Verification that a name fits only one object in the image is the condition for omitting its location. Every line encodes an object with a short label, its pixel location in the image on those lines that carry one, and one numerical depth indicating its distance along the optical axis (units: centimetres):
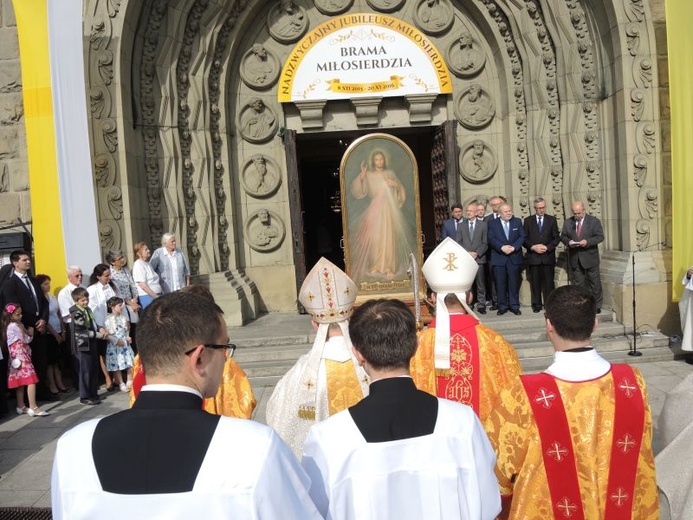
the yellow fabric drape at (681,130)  788
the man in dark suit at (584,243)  863
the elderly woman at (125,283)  796
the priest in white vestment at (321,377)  360
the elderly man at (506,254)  904
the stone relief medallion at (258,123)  1034
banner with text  1020
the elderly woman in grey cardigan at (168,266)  847
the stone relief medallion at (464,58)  1032
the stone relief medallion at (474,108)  1038
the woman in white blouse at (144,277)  809
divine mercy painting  909
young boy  716
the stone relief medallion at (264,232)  1048
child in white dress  755
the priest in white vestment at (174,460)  156
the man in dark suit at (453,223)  935
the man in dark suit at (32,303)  721
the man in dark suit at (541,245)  902
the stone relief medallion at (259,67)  1027
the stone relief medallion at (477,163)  1046
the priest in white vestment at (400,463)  202
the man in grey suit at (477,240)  924
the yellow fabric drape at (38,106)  802
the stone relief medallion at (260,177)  1037
